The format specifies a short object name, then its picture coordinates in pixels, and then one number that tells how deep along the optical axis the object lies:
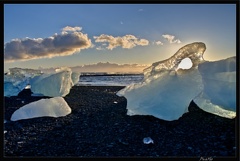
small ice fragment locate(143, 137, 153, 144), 3.23
